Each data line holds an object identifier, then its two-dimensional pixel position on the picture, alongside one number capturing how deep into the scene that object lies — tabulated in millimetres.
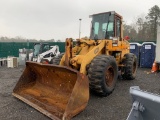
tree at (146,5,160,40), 22242
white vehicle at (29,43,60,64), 8224
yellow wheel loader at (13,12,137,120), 2728
